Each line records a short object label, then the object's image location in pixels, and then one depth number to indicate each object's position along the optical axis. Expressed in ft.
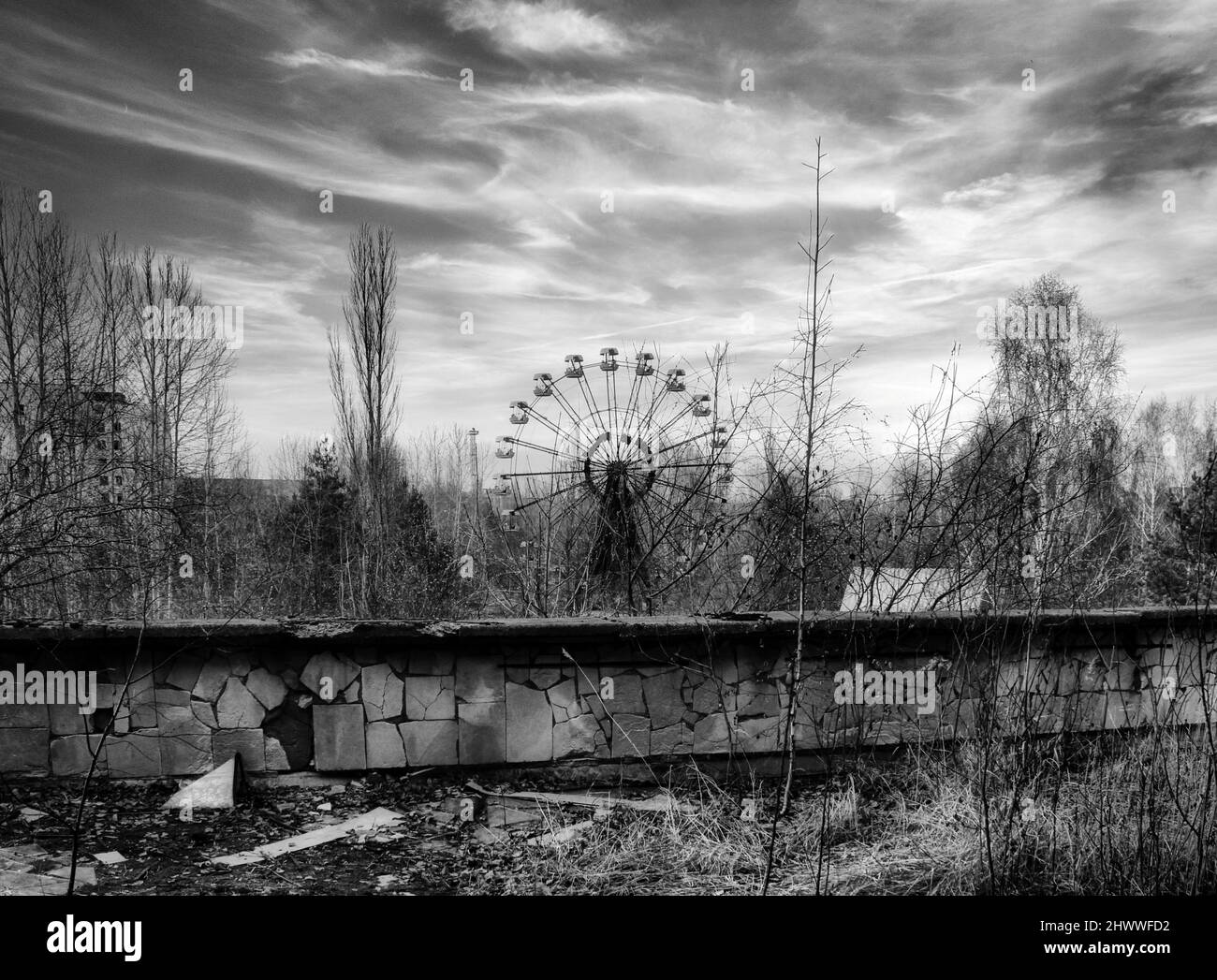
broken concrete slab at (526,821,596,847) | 15.29
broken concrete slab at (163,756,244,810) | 17.19
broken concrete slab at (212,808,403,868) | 15.07
